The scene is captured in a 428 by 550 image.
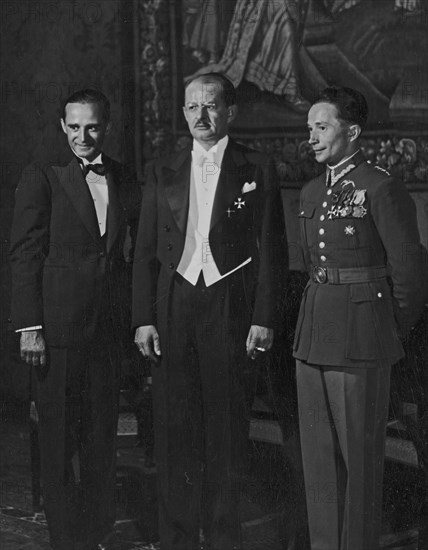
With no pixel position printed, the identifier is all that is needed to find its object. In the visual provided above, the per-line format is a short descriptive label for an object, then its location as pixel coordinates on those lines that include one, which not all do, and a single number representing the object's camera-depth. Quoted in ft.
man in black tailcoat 11.04
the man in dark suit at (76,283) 11.57
